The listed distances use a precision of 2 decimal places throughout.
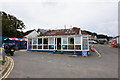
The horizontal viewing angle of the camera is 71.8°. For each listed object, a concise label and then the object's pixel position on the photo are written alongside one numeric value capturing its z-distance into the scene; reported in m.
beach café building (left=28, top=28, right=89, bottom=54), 12.48
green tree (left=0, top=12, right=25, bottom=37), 27.96
